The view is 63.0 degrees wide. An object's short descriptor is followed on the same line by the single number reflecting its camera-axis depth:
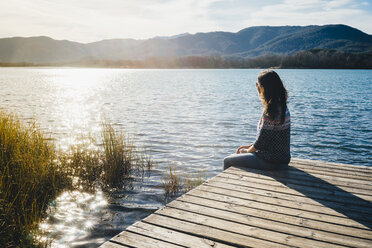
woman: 4.46
